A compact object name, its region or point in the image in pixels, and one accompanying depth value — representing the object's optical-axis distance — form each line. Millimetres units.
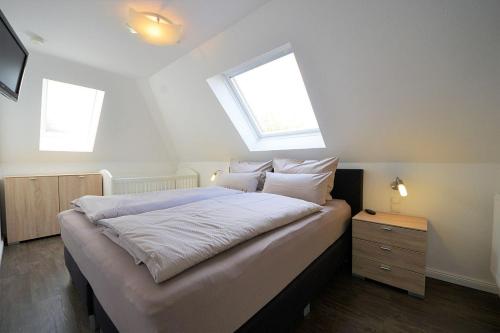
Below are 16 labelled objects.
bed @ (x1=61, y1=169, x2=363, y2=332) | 753
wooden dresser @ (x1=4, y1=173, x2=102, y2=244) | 2652
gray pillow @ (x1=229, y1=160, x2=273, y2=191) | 2758
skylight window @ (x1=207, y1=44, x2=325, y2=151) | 2477
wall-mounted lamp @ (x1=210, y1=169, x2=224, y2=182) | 3526
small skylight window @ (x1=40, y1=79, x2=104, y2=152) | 2957
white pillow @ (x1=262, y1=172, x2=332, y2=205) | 2057
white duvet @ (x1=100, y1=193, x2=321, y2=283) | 897
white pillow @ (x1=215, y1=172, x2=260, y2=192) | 2654
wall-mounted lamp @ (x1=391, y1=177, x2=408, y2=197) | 1867
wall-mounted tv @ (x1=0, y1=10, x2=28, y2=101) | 1322
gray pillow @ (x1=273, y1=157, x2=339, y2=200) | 2229
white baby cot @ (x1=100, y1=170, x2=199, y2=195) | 3082
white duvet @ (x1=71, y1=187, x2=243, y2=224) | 1581
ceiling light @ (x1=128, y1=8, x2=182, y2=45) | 1478
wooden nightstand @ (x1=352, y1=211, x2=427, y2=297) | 1627
